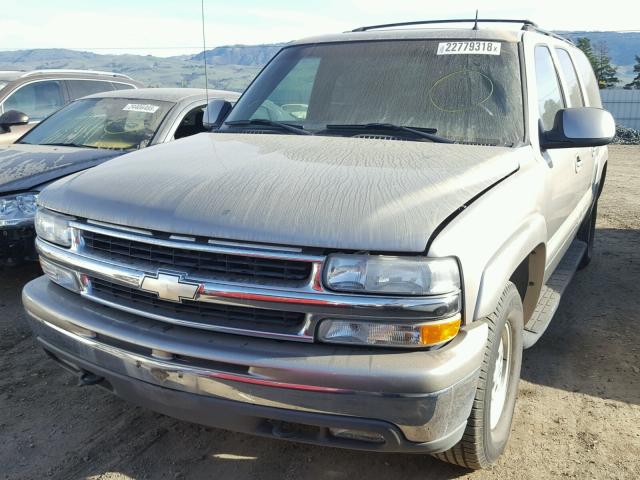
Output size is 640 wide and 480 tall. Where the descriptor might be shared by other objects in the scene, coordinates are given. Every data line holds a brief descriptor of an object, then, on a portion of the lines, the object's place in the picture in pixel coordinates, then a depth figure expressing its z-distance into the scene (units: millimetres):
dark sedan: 4633
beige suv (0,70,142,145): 7746
